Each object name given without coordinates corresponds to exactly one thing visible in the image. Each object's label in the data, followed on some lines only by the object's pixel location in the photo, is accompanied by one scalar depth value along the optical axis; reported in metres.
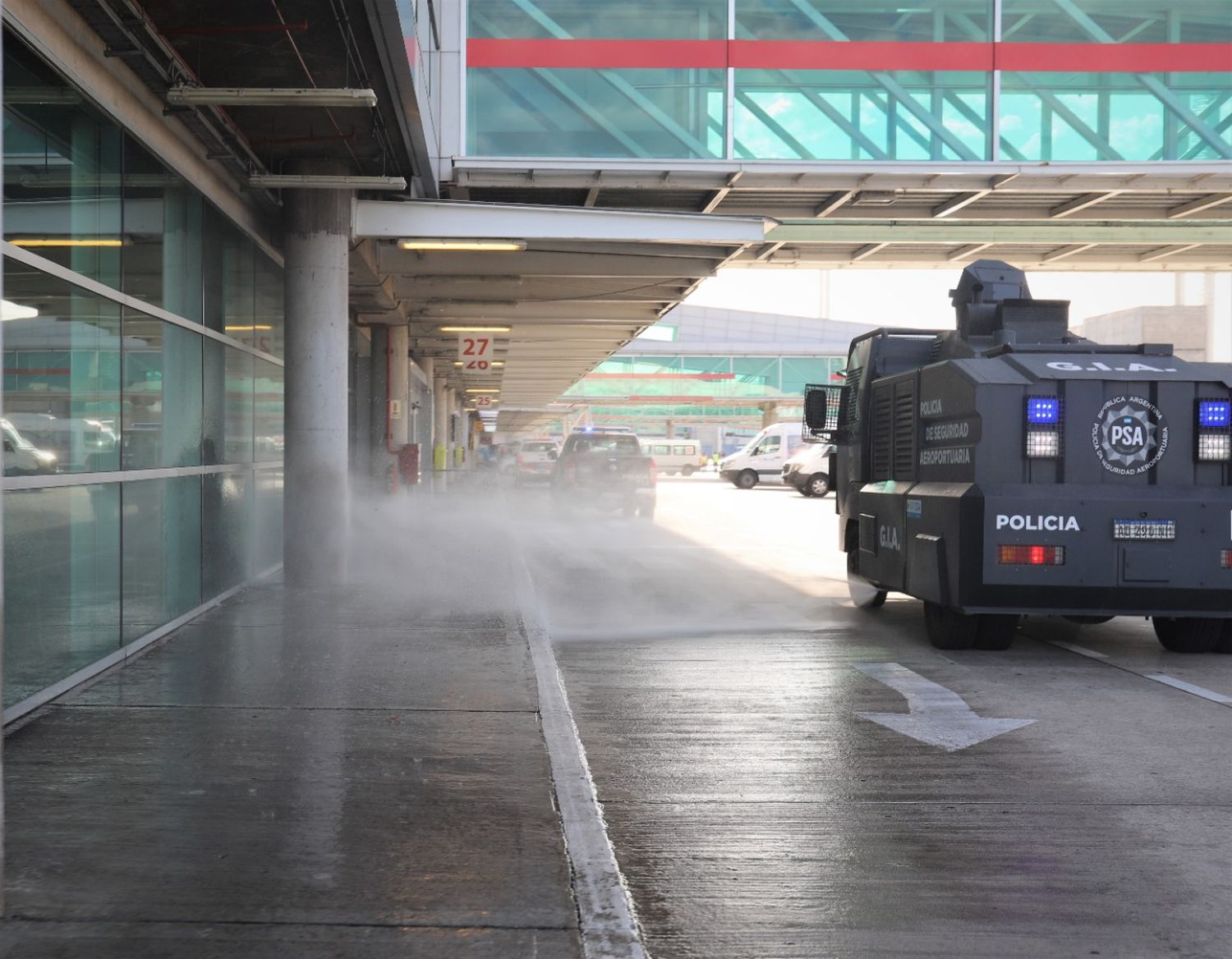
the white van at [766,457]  48.91
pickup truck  28.78
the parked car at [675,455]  68.88
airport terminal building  8.01
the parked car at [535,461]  41.62
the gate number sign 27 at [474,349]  26.66
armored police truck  9.27
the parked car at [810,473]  41.34
